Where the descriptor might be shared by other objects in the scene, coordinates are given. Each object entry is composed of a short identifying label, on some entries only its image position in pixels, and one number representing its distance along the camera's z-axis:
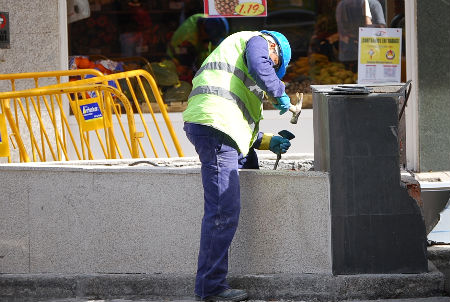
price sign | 19.58
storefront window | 19.83
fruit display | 20.23
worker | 11.76
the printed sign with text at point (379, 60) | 19.81
